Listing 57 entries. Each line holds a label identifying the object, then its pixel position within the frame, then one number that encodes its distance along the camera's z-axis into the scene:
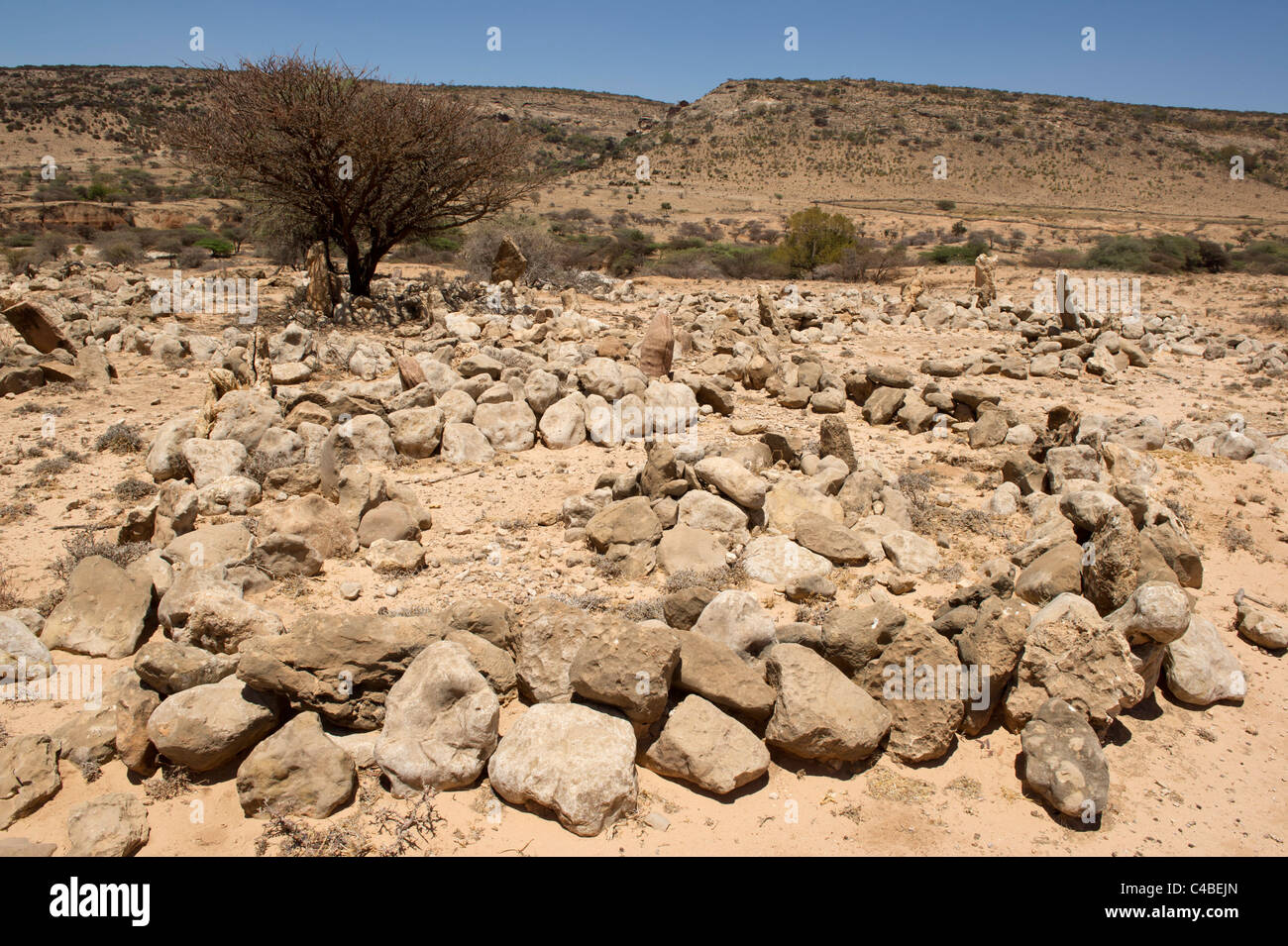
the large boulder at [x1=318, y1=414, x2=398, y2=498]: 6.67
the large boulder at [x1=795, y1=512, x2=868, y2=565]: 4.99
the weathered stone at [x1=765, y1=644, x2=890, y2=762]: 3.32
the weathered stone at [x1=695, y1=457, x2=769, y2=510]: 5.40
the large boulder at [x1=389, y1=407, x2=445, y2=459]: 6.81
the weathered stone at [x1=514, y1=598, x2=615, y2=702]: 3.58
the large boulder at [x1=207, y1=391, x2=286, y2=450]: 6.63
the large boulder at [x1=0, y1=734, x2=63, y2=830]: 2.99
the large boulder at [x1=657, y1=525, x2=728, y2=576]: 4.87
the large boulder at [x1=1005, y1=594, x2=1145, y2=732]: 3.58
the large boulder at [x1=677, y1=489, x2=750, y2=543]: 5.33
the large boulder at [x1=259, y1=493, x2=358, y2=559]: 4.88
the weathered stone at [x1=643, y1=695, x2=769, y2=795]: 3.21
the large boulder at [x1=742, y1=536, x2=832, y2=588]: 4.77
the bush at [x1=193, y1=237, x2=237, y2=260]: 19.53
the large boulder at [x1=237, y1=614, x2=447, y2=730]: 3.35
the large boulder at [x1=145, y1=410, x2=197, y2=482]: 6.23
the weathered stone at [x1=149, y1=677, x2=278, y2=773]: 3.14
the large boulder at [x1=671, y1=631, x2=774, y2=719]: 3.47
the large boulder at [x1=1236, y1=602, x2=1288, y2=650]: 4.29
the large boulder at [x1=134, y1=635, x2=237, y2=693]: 3.44
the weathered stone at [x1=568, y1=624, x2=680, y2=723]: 3.31
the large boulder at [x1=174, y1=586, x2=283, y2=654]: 3.87
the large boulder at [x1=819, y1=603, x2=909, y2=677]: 3.76
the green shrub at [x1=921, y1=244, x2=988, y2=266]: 21.34
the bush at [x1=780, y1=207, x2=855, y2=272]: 20.14
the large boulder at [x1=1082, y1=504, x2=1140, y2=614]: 4.28
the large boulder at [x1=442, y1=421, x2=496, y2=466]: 6.80
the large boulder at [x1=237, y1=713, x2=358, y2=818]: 3.04
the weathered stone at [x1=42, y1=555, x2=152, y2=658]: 4.00
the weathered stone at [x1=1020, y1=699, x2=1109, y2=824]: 3.11
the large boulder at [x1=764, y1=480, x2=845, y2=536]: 5.51
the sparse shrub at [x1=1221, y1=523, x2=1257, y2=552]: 5.38
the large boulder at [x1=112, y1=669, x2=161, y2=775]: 3.23
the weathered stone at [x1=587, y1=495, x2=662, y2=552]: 5.08
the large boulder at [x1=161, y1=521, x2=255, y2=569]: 4.67
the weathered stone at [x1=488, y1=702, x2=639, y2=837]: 3.00
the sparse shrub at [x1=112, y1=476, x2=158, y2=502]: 5.97
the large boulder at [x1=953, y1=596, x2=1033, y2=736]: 3.62
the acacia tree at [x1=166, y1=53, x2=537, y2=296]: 11.38
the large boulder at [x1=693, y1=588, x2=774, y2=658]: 3.92
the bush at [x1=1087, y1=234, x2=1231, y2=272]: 20.06
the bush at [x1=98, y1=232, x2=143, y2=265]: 17.34
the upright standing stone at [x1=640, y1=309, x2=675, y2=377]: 9.20
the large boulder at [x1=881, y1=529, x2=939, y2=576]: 4.94
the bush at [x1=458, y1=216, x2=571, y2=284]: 16.47
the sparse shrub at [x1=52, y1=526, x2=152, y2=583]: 4.82
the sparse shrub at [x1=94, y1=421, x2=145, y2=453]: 6.95
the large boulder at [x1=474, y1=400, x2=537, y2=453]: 7.09
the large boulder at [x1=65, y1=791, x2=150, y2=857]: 2.78
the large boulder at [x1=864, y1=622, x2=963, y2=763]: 3.46
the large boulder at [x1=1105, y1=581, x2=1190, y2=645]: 3.75
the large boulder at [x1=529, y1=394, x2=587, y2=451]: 7.14
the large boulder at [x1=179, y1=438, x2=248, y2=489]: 6.01
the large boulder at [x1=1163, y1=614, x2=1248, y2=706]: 3.90
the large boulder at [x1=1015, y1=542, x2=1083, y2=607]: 4.46
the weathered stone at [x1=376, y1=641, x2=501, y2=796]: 3.16
